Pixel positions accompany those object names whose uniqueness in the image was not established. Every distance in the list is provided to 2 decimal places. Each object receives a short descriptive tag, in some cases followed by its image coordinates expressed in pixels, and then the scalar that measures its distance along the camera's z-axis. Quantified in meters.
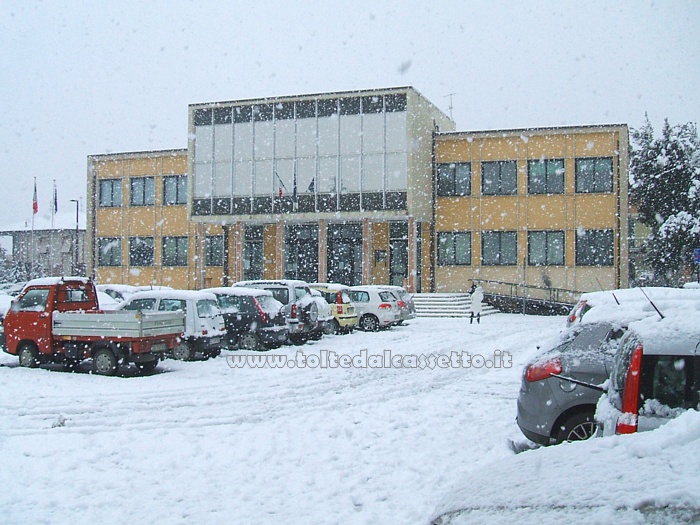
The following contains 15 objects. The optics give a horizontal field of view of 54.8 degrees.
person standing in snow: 26.30
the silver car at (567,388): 6.70
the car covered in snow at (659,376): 4.39
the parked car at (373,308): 23.23
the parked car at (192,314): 15.15
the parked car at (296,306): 18.22
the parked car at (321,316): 19.59
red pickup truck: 13.09
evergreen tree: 35.50
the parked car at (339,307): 21.89
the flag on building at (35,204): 56.66
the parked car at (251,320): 17.00
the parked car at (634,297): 7.35
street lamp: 55.79
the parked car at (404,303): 24.31
